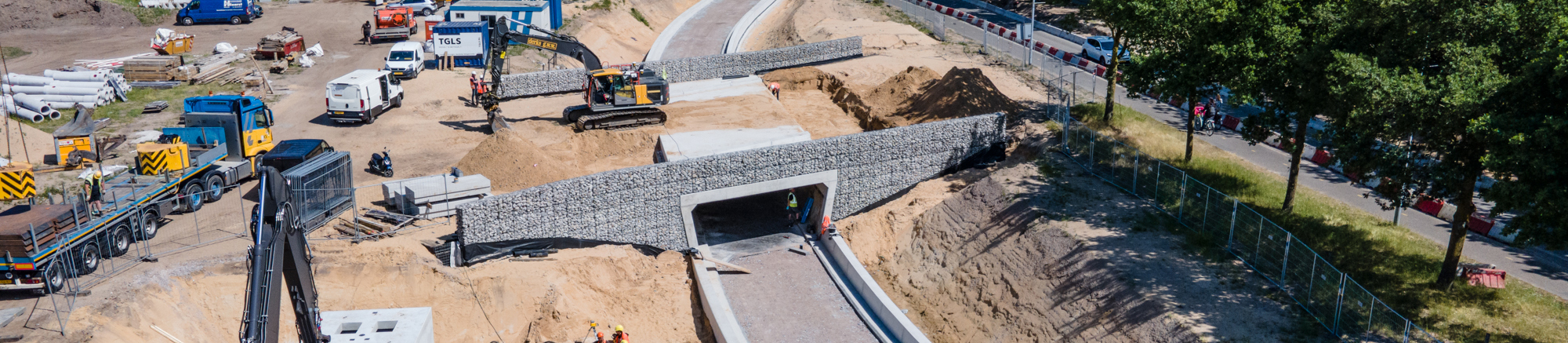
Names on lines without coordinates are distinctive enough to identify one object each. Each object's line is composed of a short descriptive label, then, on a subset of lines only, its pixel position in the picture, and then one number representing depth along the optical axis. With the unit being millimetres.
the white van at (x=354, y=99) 37250
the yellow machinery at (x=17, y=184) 26578
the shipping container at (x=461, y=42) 47281
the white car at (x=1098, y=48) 46406
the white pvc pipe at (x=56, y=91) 37862
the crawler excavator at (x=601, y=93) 37719
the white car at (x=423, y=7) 61094
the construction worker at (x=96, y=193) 23688
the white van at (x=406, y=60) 44750
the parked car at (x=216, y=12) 56562
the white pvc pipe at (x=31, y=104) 36594
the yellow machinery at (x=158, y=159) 26750
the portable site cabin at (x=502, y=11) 52219
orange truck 53406
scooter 31734
